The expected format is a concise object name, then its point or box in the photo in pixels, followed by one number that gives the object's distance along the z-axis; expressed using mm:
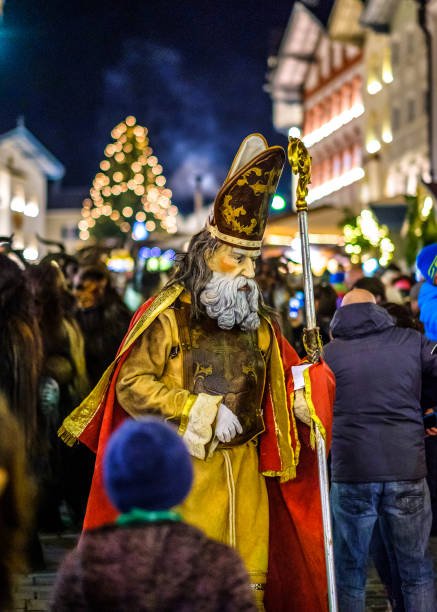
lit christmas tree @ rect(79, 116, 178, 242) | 56281
